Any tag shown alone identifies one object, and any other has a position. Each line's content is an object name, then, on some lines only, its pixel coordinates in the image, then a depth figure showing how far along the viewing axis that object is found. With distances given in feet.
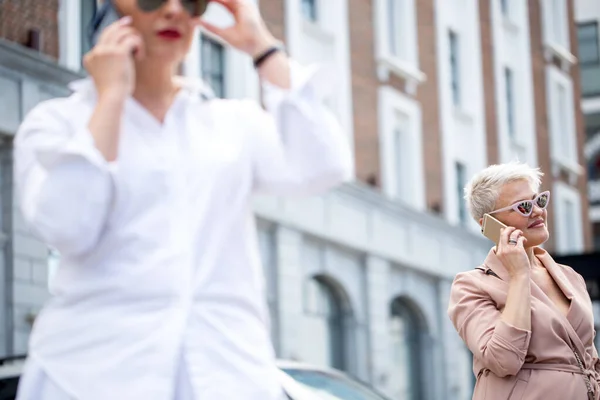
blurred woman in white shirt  7.59
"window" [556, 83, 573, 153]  103.76
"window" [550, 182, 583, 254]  100.22
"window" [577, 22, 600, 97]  134.10
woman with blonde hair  13.17
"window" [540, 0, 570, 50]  103.71
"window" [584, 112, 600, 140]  142.92
